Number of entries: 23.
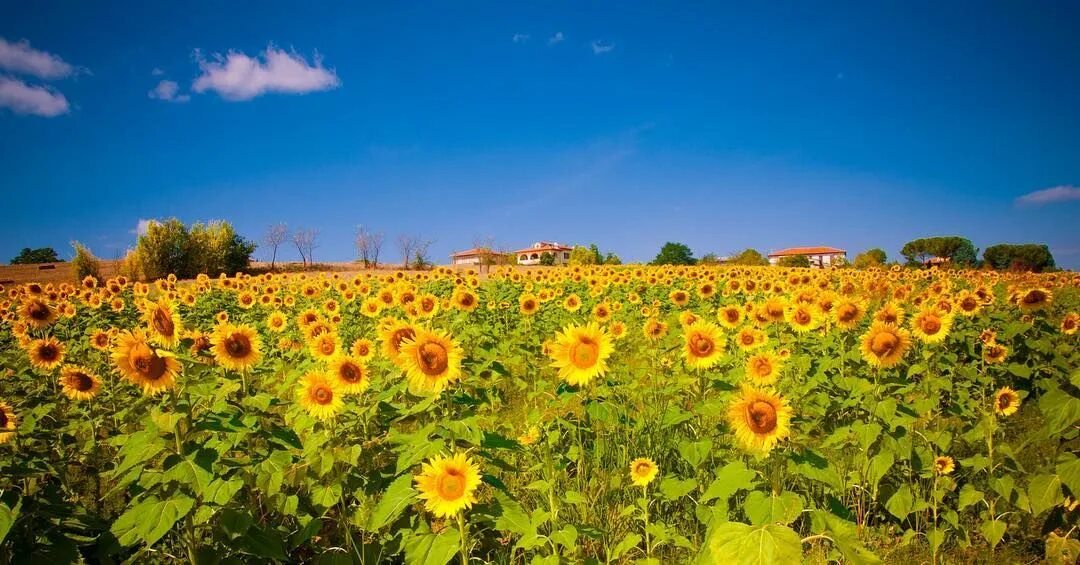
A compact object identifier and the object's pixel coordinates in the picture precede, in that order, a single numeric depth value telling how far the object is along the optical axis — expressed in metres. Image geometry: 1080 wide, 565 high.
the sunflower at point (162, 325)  2.98
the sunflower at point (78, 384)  4.09
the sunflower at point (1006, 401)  4.38
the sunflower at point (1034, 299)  5.44
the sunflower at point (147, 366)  2.69
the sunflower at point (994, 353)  5.08
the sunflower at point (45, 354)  4.84
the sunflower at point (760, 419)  2.59
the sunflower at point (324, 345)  4.47
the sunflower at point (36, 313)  5.41
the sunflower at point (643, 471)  3.26
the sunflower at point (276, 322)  7.49
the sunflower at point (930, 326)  4.61
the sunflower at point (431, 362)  2.67
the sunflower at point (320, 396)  3.38
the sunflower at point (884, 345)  3.48
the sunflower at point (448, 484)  2.44
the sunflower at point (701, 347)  3.74
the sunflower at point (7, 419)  2.45
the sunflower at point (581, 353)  3.25
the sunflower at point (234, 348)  3.40
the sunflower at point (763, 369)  3.71
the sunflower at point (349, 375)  3.47
